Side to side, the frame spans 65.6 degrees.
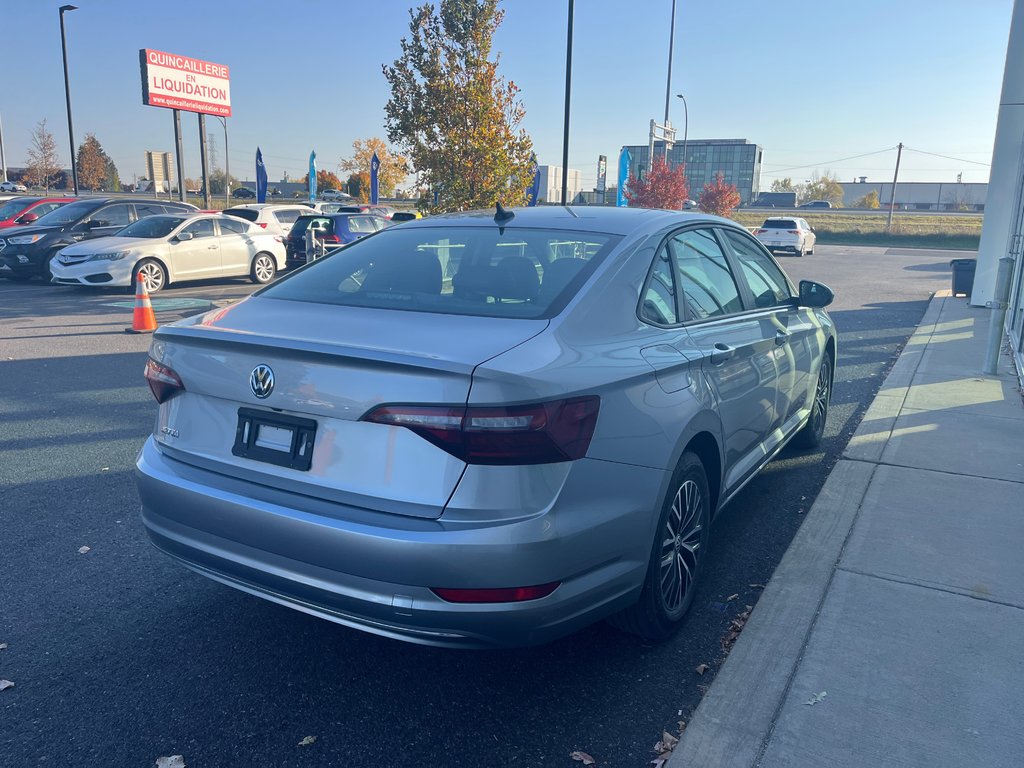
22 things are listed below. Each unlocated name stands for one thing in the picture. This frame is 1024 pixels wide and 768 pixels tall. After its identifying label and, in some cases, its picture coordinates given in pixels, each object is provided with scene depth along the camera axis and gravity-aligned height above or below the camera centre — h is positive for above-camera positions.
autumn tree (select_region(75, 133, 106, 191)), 77.12 +3.58
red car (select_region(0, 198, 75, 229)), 19.05 -0.18
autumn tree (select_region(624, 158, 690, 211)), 32.97 +1.24
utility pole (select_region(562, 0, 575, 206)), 18.55 +3.30
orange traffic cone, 10.59 -1.47
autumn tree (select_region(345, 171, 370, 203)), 73.34 +2.37
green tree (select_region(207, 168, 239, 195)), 93.90 +2.83
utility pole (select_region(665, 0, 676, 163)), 38.41 +8.18
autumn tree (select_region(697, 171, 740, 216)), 42.31 +1.11
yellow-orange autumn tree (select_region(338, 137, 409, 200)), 69.12 +4.36
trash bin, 16.39 -0.99
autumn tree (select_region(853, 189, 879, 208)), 117.00 +3.49
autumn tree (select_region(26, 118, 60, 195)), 53.44 +2.82
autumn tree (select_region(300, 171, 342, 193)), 87.35 +3.16
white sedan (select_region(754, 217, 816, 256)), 32.03 -0.59
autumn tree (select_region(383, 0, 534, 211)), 16.72 +2.16
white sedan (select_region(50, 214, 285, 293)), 14.52 -0.91
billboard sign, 28.80 +4.59
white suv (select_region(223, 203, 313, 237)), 17.61 -0.14
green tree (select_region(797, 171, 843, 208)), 125.00 +5.05
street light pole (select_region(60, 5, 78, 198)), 31.06 +4.45
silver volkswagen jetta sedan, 2.40 -0.73
